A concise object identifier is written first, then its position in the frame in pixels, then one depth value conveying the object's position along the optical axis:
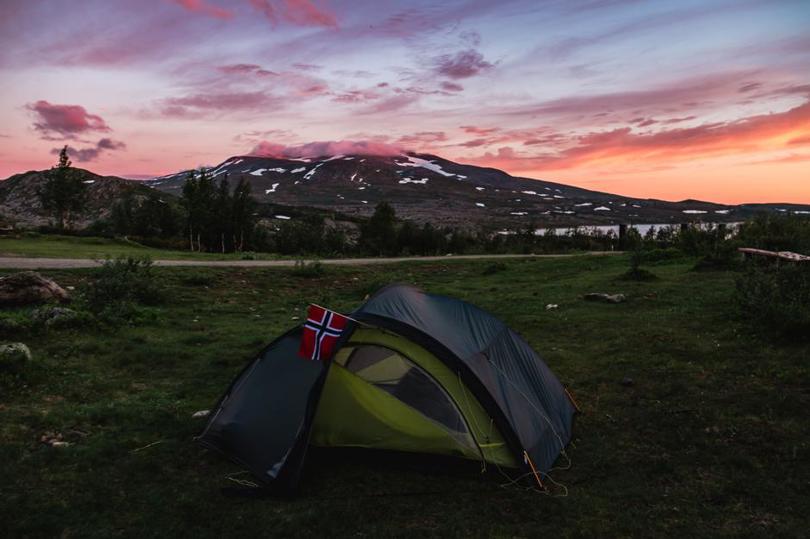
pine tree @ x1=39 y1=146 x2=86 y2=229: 64.38
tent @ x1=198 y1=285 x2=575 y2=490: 6.65
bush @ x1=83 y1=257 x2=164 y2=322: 13.22
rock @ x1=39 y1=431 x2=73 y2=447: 6.89
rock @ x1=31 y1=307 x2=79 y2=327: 11.53
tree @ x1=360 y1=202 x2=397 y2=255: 57.09
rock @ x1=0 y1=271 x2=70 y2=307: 13.31
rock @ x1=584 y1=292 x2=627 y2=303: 15.98
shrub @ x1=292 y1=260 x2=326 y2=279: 22.19
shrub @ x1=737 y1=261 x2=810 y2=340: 10.38
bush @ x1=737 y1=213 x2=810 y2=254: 20.69
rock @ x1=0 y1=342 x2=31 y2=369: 8.97
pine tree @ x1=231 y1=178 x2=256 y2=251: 59.97
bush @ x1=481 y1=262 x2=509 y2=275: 25.88
